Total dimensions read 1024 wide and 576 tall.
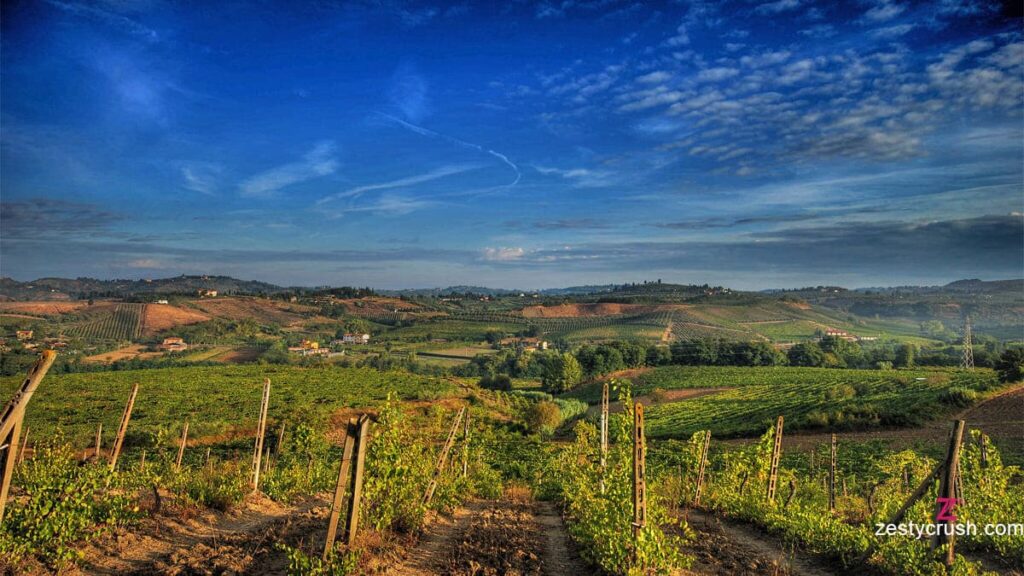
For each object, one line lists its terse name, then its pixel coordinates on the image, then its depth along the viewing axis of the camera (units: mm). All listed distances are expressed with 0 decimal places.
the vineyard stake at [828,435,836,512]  12342
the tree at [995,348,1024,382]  47969
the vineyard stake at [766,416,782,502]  11695
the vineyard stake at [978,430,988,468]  10450
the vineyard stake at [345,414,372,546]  6359
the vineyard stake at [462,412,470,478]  14141
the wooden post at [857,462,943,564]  6848
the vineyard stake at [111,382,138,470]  9597
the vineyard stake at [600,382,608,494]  10792
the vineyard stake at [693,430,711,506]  14070
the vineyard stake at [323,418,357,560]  6063
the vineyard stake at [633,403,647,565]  6629
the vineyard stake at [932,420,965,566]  6395
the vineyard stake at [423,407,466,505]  10641
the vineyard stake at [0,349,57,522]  5027
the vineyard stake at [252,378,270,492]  11663
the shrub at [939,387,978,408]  41688
